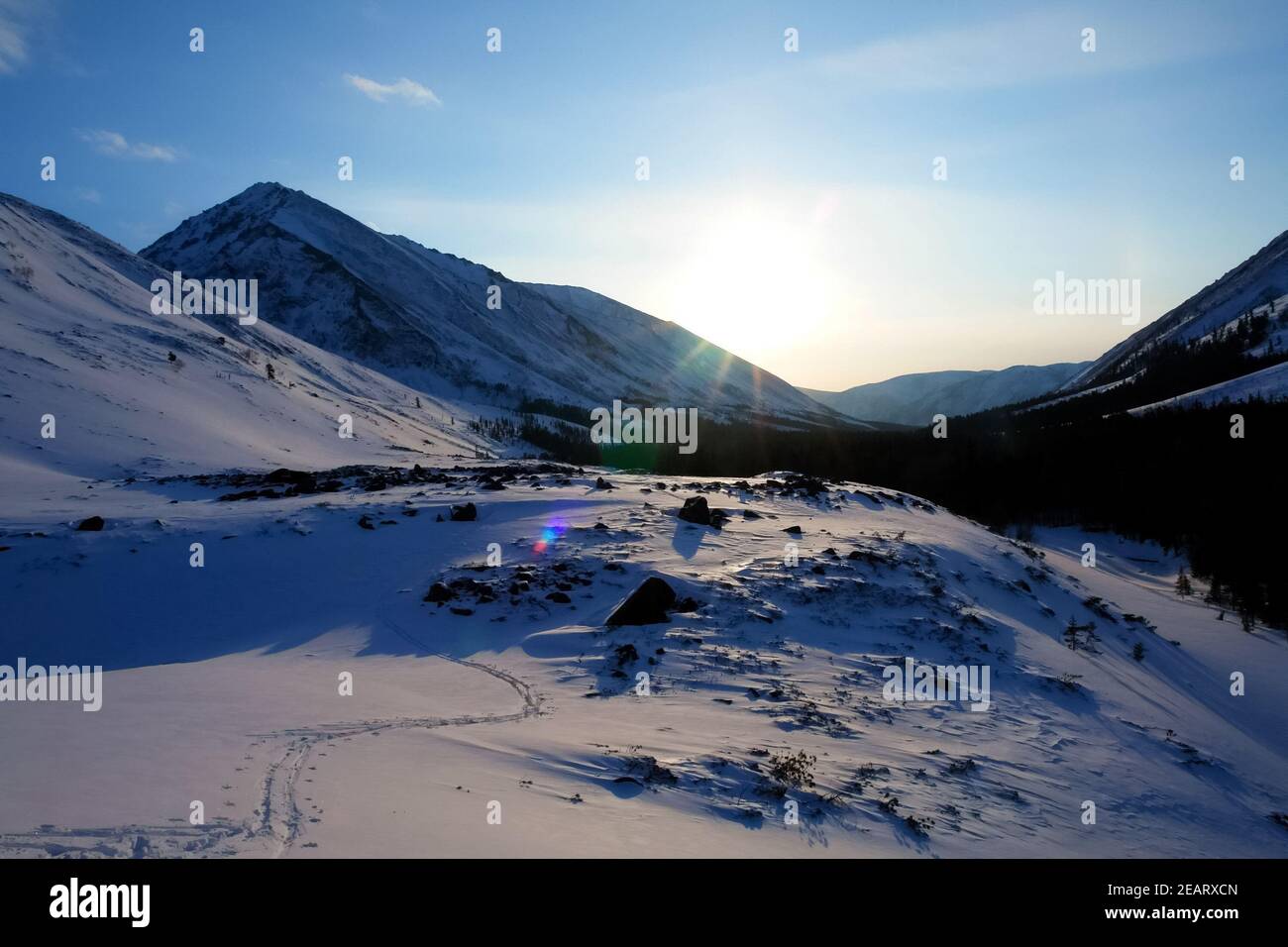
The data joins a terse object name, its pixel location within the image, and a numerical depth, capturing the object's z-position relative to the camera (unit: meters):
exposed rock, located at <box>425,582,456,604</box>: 20.69
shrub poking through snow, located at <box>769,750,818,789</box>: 11.76
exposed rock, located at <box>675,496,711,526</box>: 28.98
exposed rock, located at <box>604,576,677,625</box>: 19.59
